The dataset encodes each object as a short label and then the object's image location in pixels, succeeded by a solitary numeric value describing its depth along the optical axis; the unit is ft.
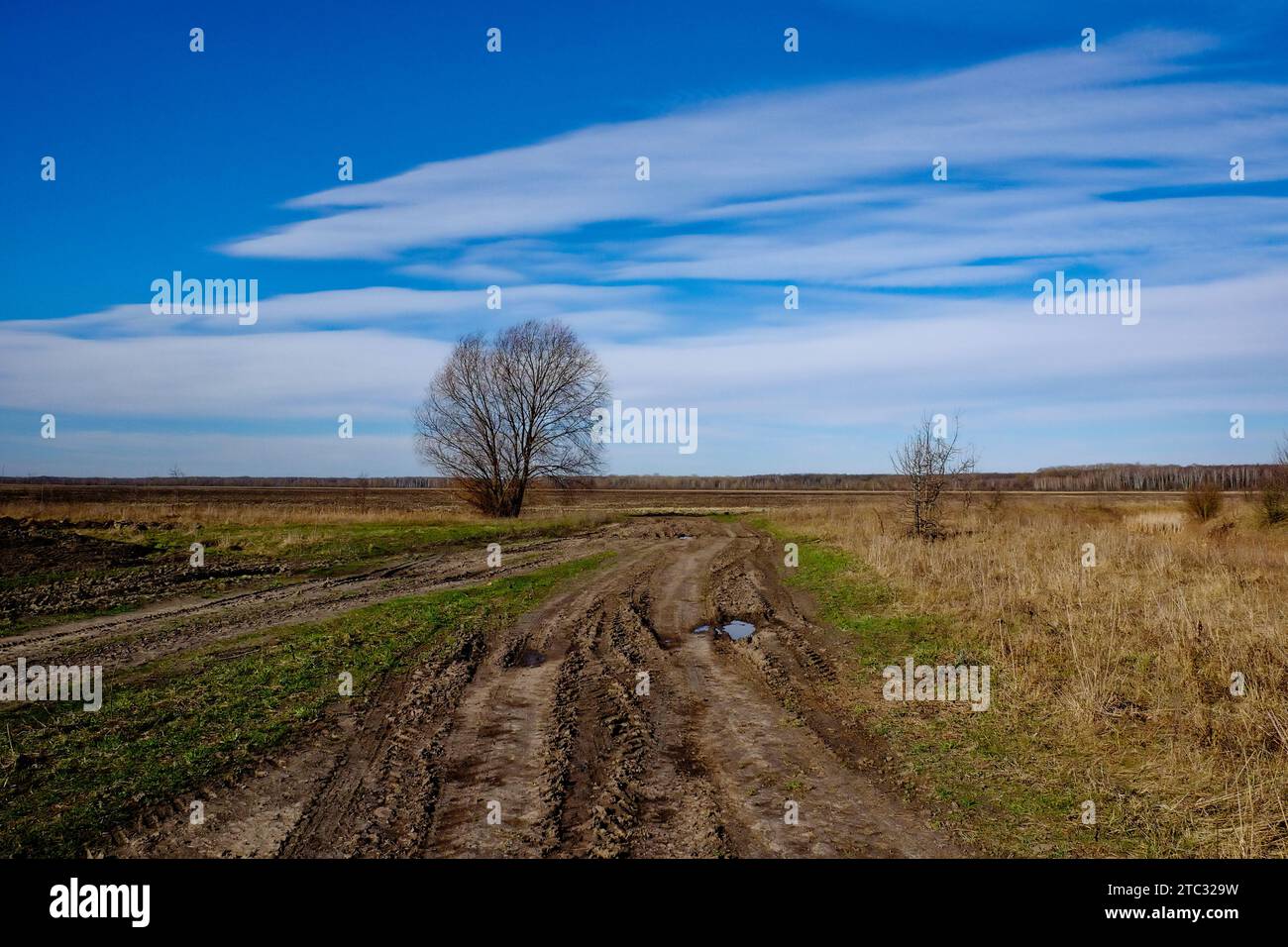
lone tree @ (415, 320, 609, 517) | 152.35
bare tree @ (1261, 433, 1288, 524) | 102.19
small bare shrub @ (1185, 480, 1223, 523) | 113.50
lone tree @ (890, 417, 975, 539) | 88.99
